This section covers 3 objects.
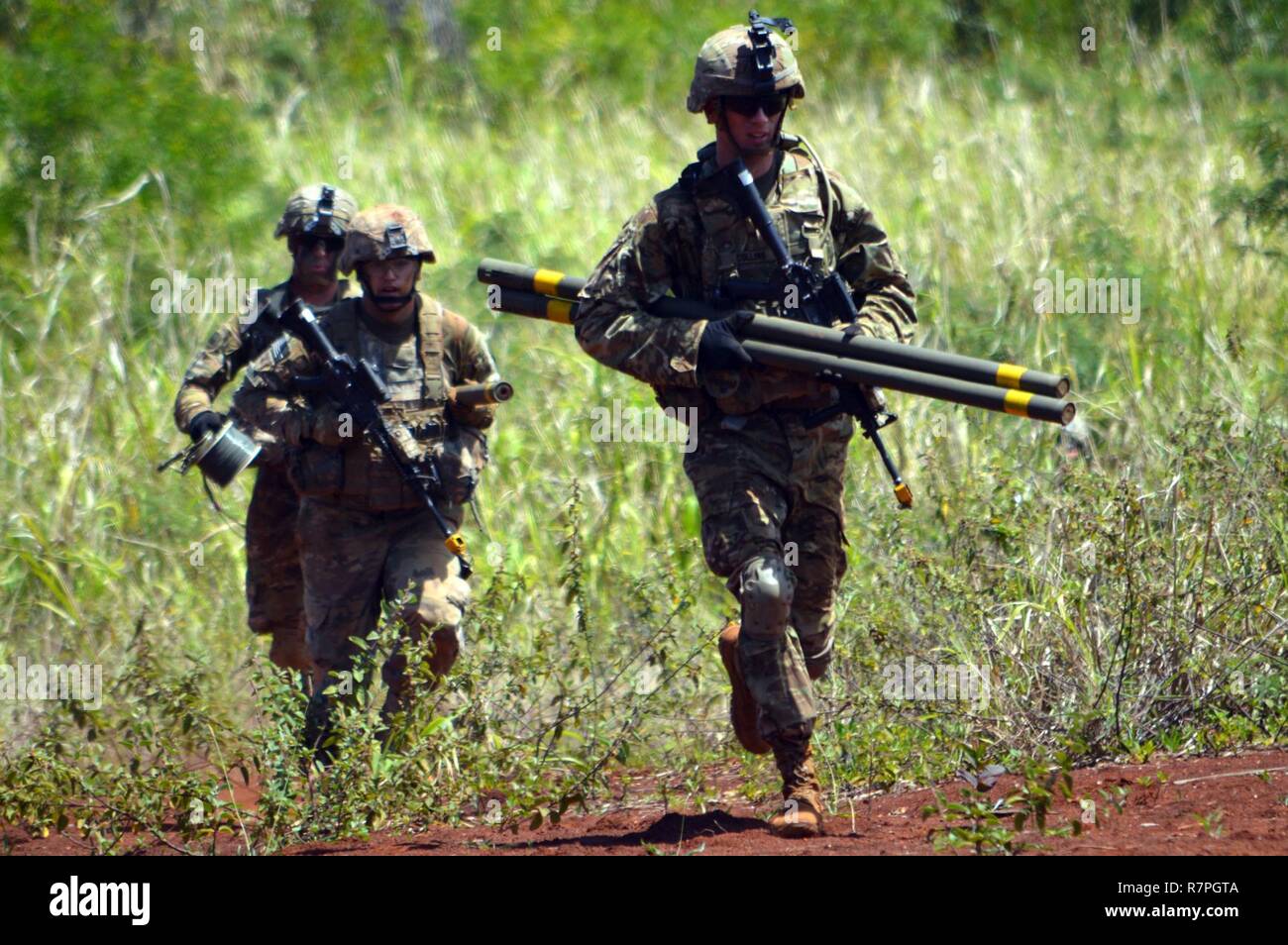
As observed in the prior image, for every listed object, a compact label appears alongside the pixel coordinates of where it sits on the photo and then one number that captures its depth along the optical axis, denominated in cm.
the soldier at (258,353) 1265
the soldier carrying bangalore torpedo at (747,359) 922
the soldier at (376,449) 1157
